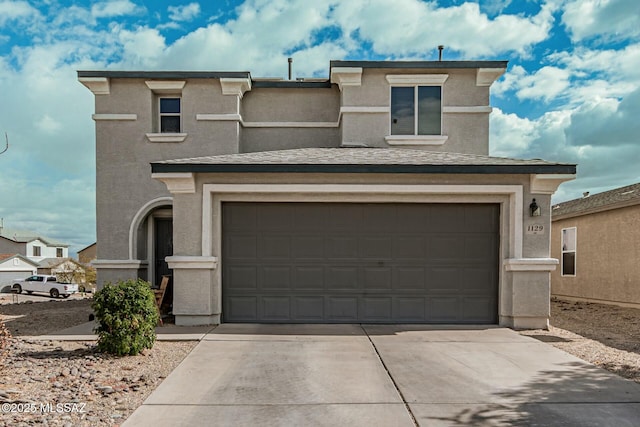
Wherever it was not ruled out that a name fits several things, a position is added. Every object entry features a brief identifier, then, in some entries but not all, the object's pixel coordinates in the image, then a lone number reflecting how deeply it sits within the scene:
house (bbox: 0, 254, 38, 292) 46.03
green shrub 6.45
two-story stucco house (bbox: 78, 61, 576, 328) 8.90
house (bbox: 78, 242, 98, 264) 54.05
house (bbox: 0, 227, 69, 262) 54.38
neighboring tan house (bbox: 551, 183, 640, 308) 12.43
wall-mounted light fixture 8.86
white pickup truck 33.38
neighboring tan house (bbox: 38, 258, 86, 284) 37.69
